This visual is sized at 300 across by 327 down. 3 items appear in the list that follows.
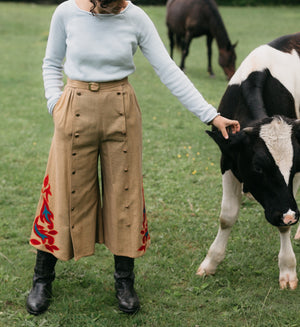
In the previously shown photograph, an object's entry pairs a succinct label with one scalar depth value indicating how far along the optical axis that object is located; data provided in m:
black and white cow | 2.68
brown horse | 10.38
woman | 2.62
